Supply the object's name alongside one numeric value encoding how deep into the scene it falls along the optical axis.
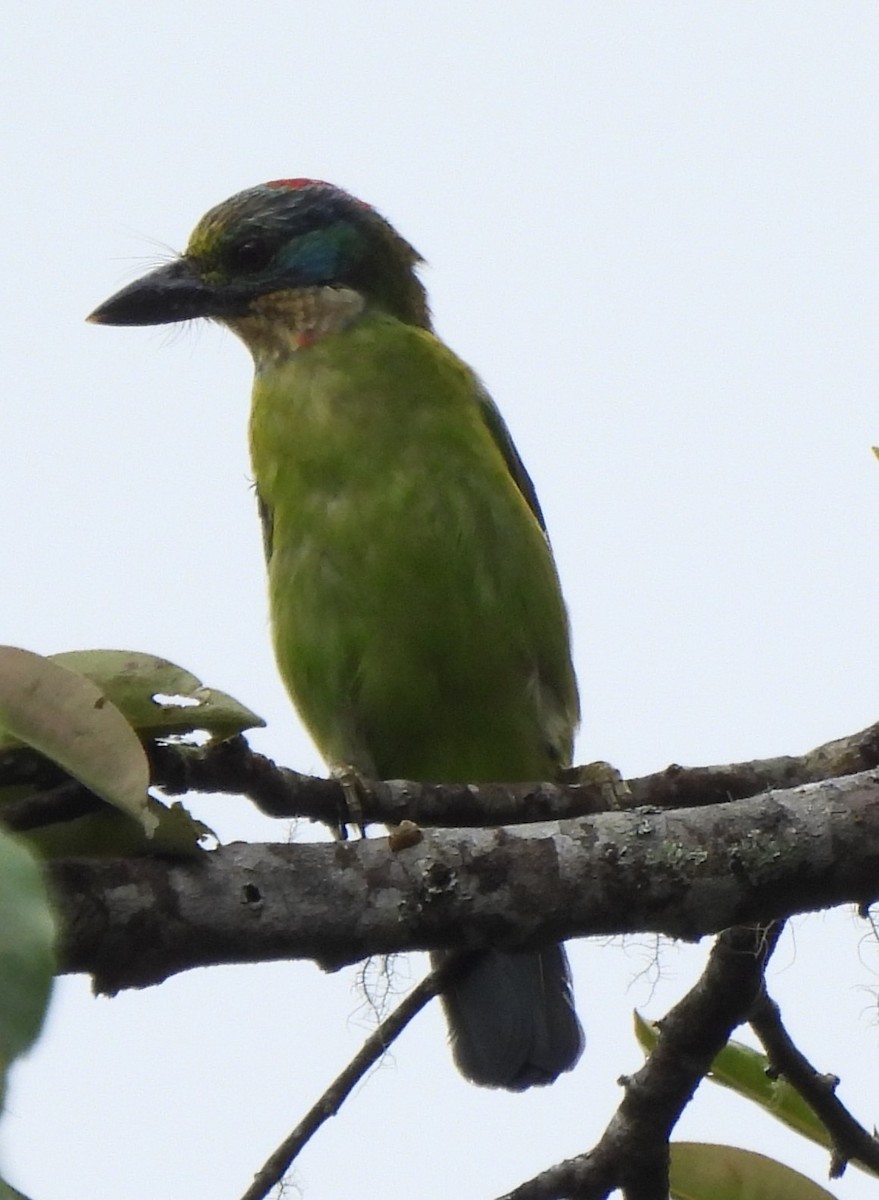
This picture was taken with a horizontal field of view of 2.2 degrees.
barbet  4.11
